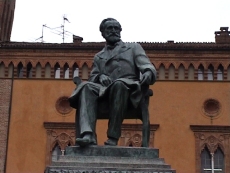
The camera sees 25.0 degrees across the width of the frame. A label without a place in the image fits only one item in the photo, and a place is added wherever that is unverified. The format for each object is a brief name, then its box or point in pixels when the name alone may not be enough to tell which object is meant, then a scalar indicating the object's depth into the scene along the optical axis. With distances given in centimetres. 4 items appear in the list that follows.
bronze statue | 654
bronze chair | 672
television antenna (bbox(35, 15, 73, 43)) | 3164
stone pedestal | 588
